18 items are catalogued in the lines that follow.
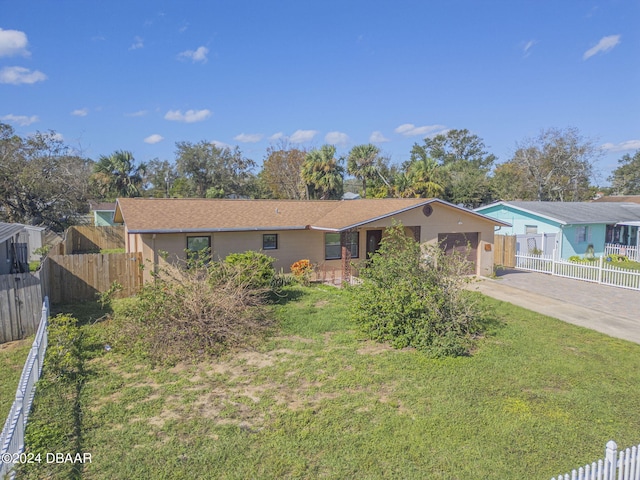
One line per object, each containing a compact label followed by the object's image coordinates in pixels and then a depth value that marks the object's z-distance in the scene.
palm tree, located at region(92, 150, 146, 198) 33.56
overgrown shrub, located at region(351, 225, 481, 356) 9.72
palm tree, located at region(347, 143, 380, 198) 36.53
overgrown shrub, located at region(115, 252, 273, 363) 9.14
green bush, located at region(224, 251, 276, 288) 12.86
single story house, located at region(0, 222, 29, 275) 13.65
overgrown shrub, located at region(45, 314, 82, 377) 7.90
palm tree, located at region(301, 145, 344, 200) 35.03
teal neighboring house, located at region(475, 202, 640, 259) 24.54
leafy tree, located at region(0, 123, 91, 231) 26.45
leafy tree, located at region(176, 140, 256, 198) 47.31
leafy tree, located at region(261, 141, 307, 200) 46.00
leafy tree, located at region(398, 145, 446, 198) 33.06
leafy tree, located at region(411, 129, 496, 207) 39.47
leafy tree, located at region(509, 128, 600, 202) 43.47
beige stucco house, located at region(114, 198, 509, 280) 16.11
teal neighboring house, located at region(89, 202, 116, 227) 40.56
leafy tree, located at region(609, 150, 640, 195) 67.06
